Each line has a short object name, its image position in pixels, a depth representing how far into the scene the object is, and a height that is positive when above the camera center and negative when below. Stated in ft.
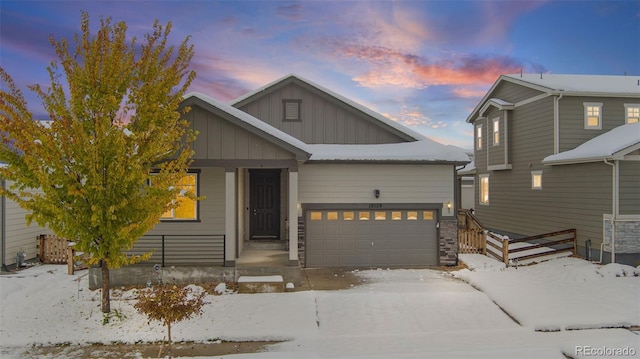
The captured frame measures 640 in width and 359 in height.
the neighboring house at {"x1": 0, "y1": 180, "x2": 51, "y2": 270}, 42.06 -6.29
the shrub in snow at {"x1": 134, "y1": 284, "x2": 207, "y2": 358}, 21.58 -7.37
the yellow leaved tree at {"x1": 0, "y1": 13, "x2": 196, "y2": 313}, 24.80 +2.72
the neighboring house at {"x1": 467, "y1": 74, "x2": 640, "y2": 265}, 42.11 +2.84
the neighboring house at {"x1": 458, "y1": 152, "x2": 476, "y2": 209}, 117.80 -4.26
